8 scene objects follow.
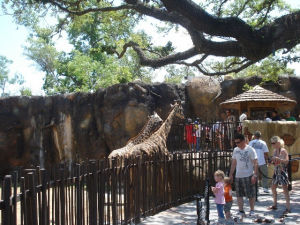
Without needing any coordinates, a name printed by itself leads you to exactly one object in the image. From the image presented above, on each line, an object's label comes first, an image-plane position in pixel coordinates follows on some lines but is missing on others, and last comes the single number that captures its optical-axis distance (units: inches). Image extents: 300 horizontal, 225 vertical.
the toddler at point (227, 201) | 287.9
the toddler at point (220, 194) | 282.2
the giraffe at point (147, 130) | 470.6
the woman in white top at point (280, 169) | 318.0
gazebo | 604.5
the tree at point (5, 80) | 2407.7
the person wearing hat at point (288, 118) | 596.3
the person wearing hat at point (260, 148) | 422.6
